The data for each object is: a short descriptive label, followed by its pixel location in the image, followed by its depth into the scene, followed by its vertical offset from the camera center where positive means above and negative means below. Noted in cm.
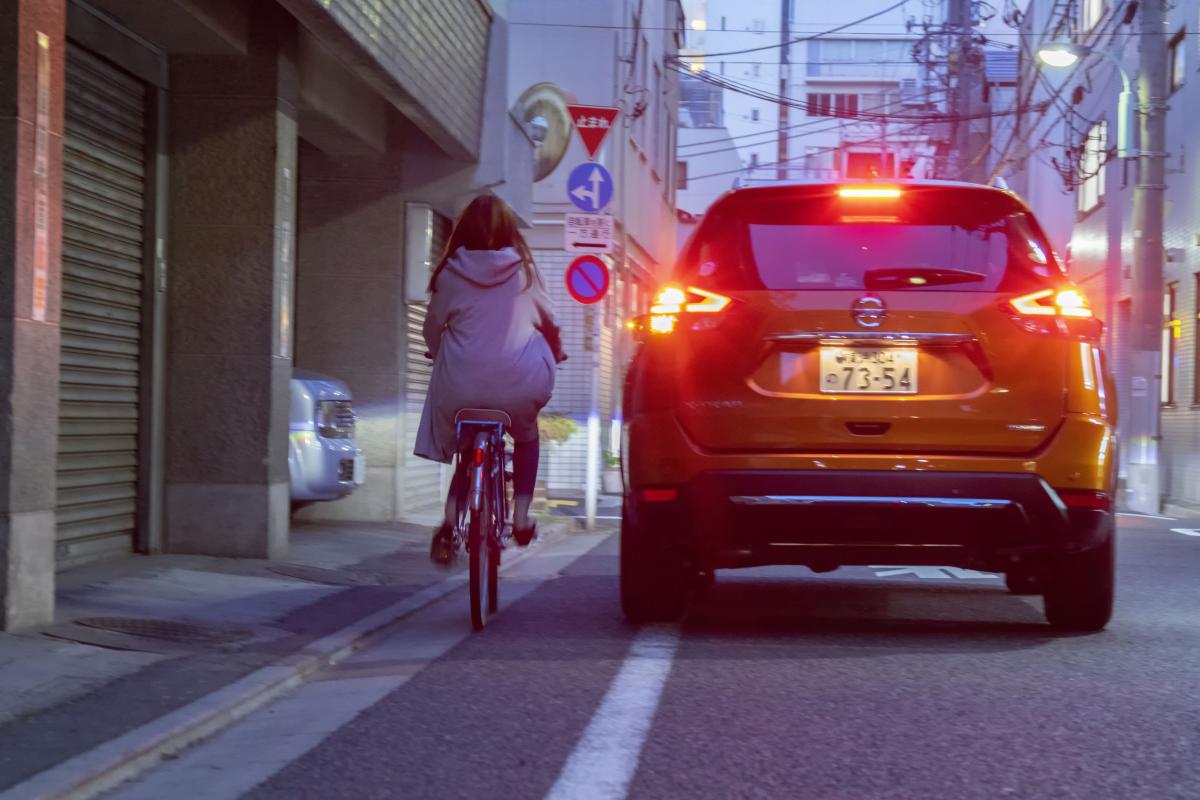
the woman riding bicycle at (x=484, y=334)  663 +31
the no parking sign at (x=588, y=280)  1388 +114
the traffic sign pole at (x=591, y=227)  1356 +156
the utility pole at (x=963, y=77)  3117 +686
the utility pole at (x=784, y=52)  7531 +1809
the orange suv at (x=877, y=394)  561 +9
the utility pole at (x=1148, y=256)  1934 +205
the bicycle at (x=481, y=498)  653 -37
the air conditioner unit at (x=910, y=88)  5800 +1308
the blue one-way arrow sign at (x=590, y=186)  1376 +194
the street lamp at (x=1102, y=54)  1997 +488
